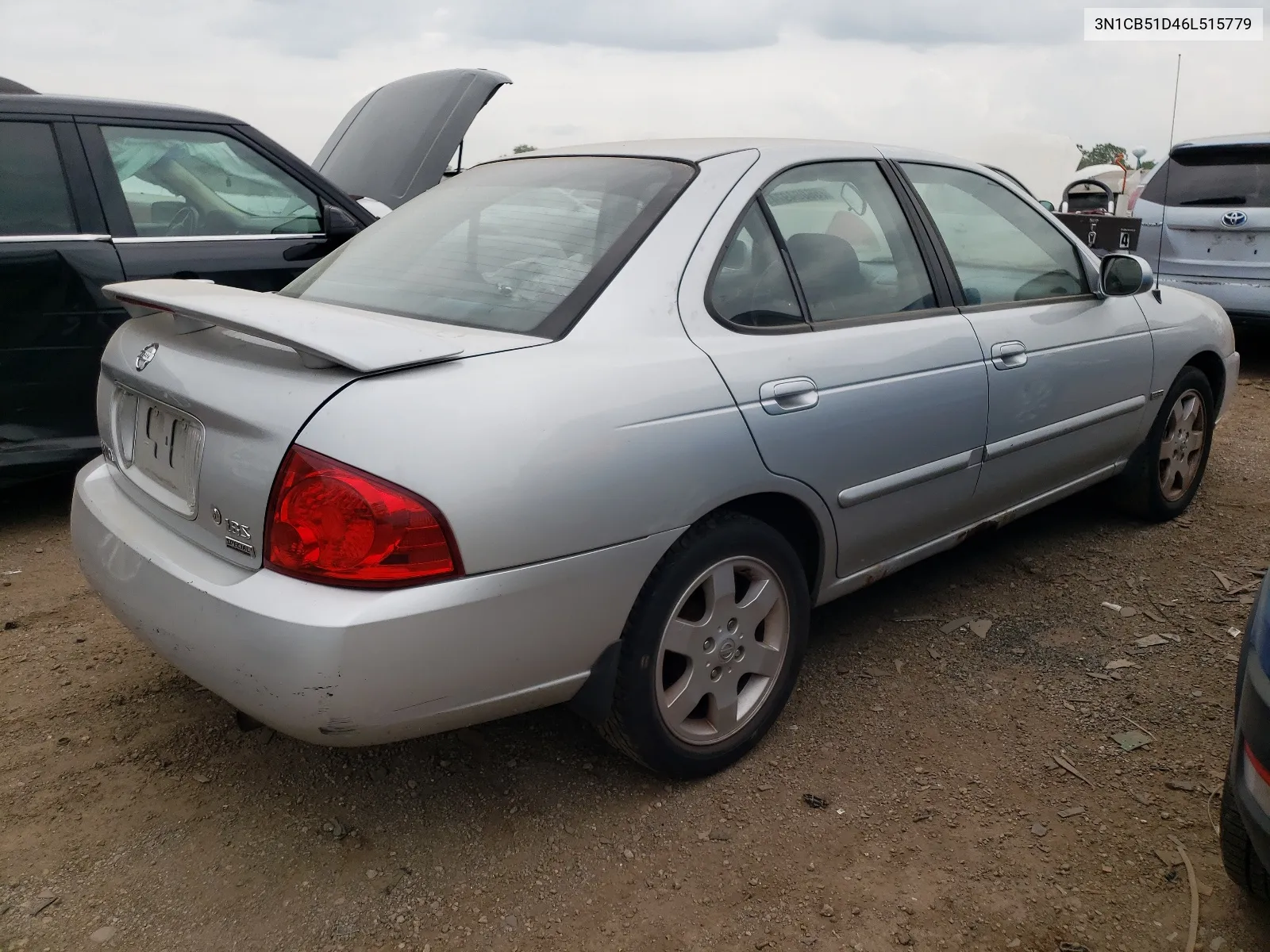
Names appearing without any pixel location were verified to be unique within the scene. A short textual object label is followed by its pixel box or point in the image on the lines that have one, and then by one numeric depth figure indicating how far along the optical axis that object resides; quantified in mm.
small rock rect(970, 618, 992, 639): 3273
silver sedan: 1892
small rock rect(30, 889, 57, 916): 2088
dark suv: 3912
